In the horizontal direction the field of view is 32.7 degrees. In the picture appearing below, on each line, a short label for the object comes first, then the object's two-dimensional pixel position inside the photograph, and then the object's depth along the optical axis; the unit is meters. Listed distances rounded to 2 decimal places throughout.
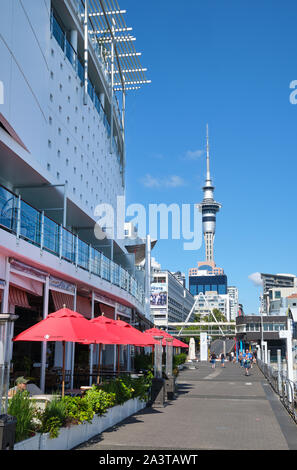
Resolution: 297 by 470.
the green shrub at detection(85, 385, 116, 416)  10.88
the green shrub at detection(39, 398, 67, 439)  8.28
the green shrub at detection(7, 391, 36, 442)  7.49
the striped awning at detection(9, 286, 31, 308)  14.23
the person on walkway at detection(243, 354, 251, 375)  38.00
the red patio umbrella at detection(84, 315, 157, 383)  14.52
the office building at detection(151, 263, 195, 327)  154.25
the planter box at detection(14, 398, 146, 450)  7.75
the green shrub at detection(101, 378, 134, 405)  12.61
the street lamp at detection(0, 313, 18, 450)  6.45
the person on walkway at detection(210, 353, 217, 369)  52.32
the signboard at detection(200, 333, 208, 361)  74.38
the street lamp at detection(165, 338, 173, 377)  19.56
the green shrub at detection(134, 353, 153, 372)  26.36
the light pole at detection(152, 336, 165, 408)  16.92
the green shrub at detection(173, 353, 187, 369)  40.50
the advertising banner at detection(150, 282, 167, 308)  153.74
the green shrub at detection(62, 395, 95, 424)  9.42
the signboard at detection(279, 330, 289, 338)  20.91
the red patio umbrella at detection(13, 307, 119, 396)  11.04
